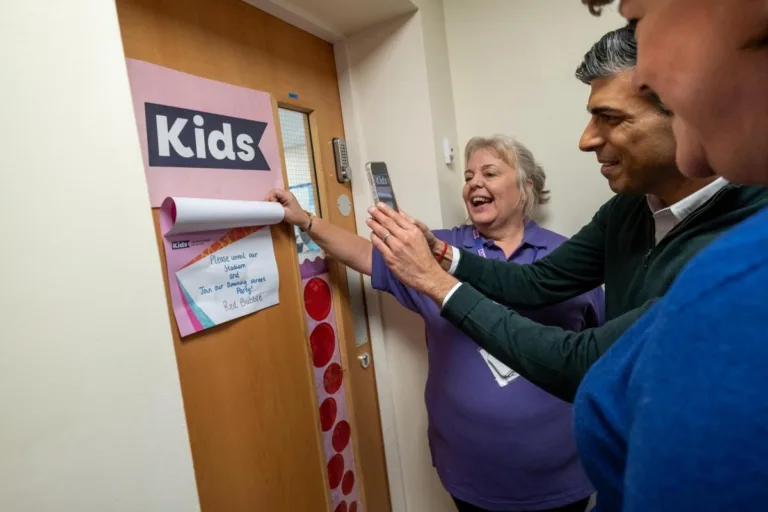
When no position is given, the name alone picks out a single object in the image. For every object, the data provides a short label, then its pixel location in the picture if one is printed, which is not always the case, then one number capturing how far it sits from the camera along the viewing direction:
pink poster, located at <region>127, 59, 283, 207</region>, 0.79
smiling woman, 1.06
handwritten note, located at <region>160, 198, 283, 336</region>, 0.80
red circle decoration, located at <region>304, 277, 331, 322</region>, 1.18
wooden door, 0.86
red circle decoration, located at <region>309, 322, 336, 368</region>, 1.19
